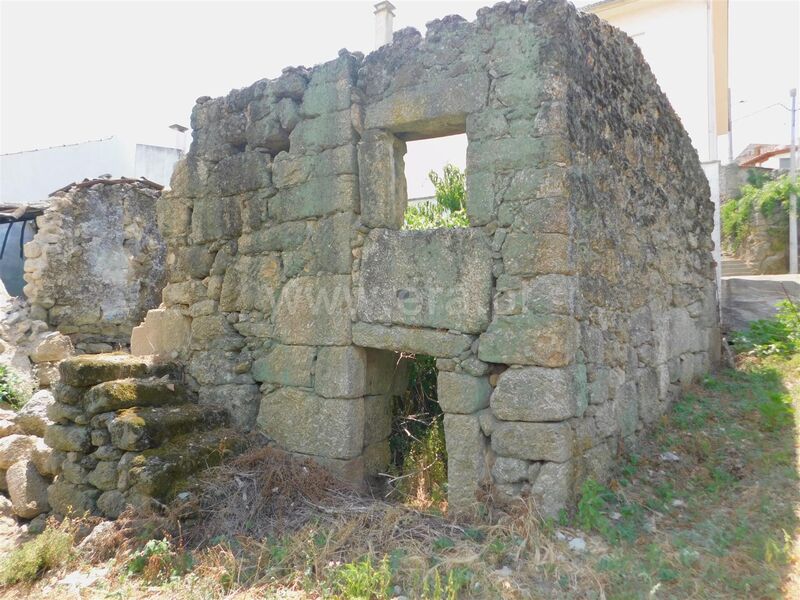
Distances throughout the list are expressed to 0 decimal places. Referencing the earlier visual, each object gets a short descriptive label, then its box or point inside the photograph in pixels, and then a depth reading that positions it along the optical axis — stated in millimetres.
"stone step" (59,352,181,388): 4898
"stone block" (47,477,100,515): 4516
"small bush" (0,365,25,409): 7270
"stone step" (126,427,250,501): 4230
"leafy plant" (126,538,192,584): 3721
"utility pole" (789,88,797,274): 13750
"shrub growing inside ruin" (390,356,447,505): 4668
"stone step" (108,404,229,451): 4453
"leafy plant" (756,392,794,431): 5172
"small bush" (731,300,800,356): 7027
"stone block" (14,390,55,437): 5855
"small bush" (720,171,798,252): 14227
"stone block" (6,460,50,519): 4910
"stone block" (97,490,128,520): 4320
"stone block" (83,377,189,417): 4699
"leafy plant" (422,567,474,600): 3168
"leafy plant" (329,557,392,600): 3277
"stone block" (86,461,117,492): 4445
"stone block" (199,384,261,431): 5051
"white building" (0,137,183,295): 14844
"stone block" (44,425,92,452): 4641
